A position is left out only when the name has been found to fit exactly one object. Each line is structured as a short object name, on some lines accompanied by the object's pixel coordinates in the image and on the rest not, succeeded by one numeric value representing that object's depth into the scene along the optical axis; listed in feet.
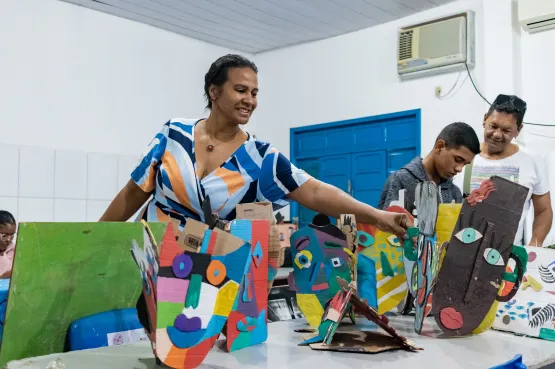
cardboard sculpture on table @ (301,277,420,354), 3.63
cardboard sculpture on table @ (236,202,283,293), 4.04
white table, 3.20
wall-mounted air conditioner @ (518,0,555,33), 12.25
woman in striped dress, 5.34
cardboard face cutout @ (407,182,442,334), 4.15
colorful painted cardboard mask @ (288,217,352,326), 4.35
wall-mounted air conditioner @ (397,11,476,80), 13.85
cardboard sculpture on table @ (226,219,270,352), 3.64
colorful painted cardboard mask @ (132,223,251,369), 3.00
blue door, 15.20
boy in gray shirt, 7.32
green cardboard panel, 3.45
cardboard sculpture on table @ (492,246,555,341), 4.37
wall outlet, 14.44
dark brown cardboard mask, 4.25
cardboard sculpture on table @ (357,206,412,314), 4.88
